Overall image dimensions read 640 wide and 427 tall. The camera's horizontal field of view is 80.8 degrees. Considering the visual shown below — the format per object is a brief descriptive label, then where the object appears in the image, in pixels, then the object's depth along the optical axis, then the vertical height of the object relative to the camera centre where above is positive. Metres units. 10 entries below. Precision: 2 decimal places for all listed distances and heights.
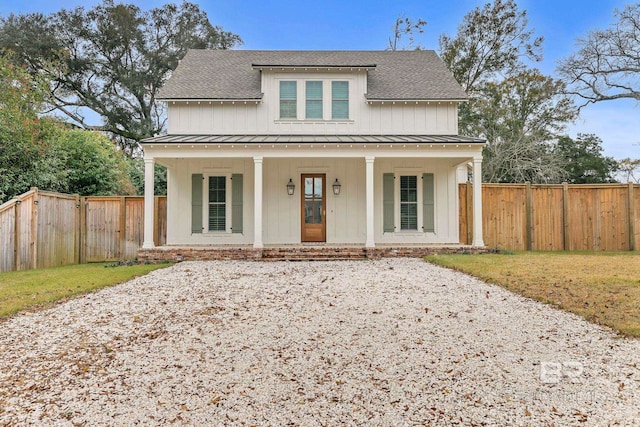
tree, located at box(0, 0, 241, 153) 21.56 +10.35
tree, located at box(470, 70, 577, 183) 19.08 +5.64
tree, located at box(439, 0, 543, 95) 20.34 +9.89
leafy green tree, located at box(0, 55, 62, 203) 9.52 +2.23
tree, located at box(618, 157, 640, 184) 22.16 +3.16
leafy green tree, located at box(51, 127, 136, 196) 11.32 +1.93
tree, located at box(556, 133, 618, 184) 22.20 +3.75
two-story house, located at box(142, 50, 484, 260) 11.39 +1.65
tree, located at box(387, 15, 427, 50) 22.12 +11.40
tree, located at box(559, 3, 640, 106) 17.36 +7.83
